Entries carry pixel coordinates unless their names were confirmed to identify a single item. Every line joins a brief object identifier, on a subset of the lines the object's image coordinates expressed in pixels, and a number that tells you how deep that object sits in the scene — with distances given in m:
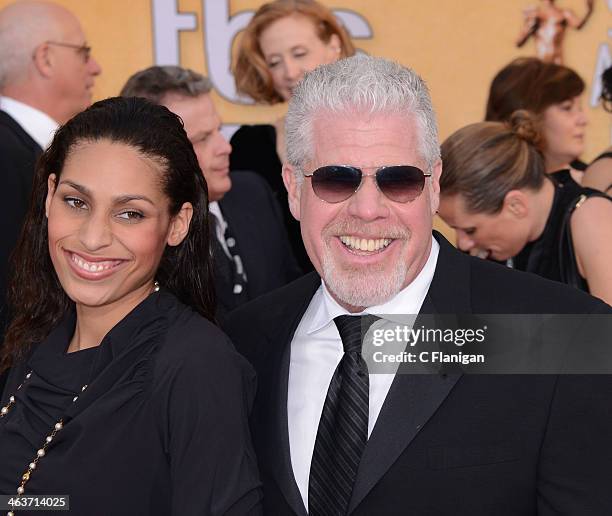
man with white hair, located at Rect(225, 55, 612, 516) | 2.33
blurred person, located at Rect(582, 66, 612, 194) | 4.85
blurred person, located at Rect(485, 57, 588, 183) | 5.58
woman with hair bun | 4.18
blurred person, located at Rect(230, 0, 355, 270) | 5.47
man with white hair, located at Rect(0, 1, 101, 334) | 5.02
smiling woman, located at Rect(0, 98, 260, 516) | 2.30
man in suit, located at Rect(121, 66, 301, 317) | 4.52
